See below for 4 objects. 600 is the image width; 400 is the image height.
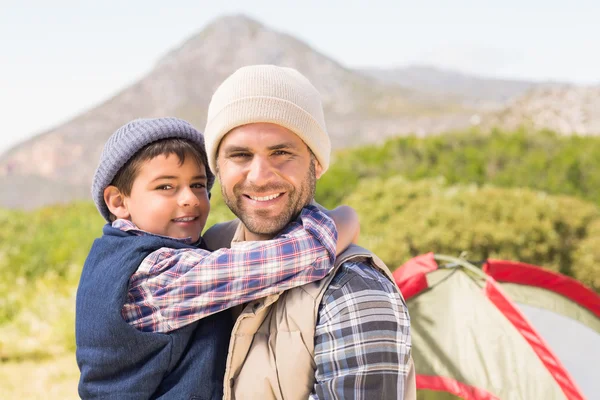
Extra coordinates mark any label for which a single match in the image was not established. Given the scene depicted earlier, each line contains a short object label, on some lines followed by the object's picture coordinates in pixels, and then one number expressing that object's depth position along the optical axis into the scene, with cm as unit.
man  130
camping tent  222
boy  141
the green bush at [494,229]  505
